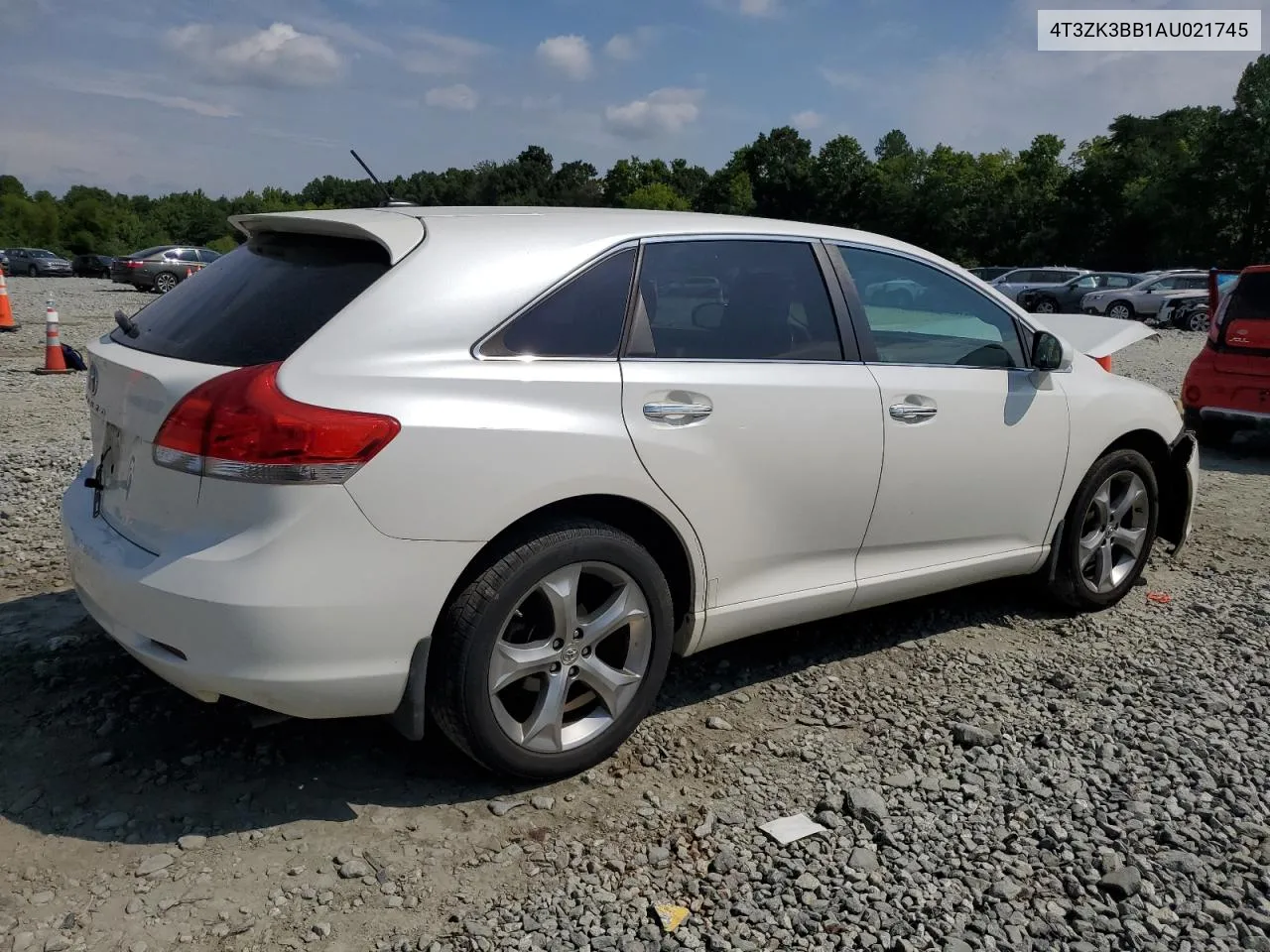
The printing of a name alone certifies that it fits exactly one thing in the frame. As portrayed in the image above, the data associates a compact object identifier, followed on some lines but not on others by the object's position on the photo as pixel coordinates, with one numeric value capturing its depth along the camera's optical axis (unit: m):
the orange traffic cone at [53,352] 11.38
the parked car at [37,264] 47.75
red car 8.51
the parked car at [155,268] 31.38
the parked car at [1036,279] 30.42
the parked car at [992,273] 33.59
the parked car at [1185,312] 25.70
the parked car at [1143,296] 27.19
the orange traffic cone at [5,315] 16.23
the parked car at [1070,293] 29.19
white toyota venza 2.59
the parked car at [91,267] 49.69
